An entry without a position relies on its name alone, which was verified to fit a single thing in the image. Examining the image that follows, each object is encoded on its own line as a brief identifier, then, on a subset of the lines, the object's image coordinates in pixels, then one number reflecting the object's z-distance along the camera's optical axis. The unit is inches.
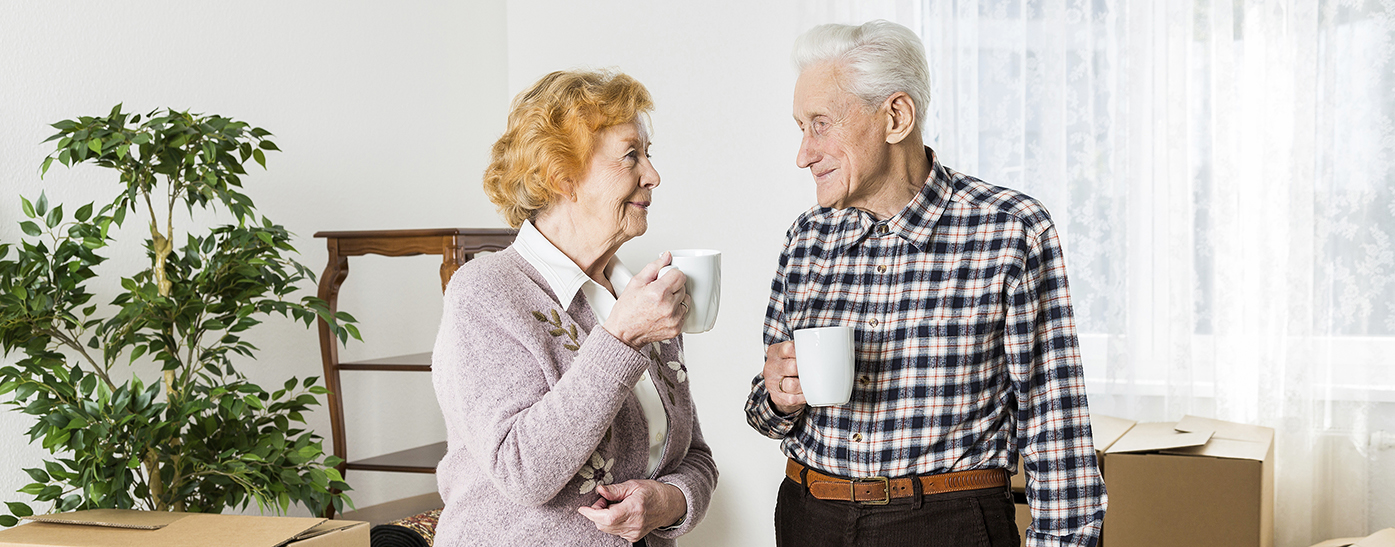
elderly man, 48.4
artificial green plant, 70.2
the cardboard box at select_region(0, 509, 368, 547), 60.0
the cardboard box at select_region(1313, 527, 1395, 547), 80.7
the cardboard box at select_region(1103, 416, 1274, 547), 81.8
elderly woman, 39.4
